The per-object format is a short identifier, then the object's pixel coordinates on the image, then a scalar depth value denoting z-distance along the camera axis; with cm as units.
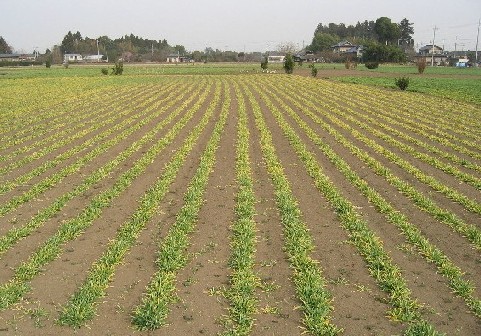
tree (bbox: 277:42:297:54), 17531
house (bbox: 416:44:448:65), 13877
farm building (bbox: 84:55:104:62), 14988
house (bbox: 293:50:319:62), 14200
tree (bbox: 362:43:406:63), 11044
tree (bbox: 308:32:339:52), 16292
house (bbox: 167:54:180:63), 14638
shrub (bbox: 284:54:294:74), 6751
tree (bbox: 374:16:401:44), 14088
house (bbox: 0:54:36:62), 15062
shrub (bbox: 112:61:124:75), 6706
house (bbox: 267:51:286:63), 16812
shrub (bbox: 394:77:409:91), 3962
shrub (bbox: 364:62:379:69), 8244
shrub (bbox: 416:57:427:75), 6714
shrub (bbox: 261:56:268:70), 7598
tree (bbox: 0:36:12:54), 17800
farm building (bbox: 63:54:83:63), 16401
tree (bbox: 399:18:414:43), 18088
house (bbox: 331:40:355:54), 15512
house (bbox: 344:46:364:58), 12938
